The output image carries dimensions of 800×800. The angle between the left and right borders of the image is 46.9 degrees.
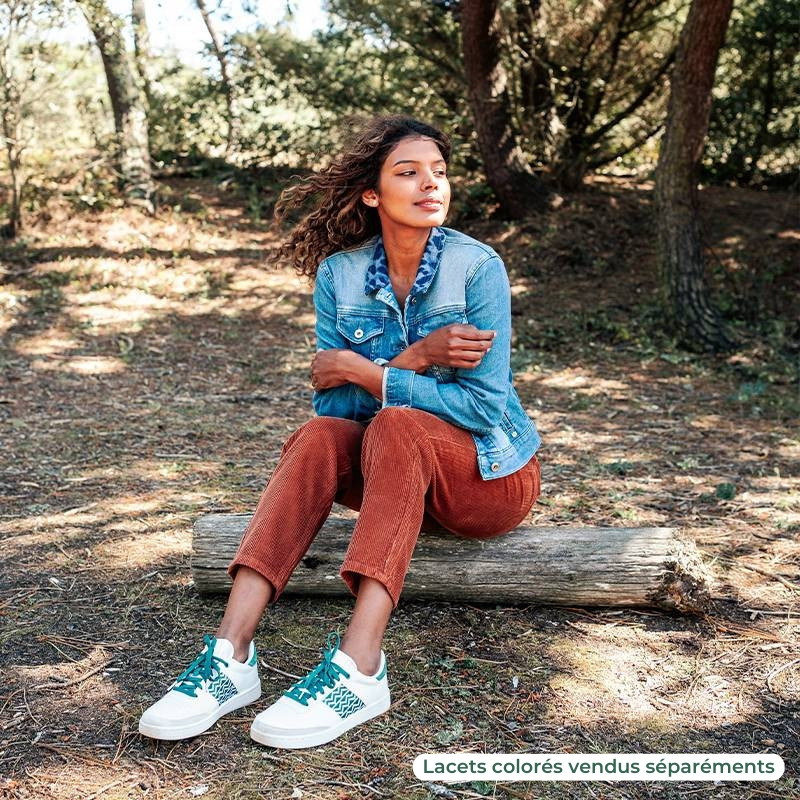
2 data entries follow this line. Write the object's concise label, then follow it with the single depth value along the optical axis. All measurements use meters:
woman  2.52
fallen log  3.08
